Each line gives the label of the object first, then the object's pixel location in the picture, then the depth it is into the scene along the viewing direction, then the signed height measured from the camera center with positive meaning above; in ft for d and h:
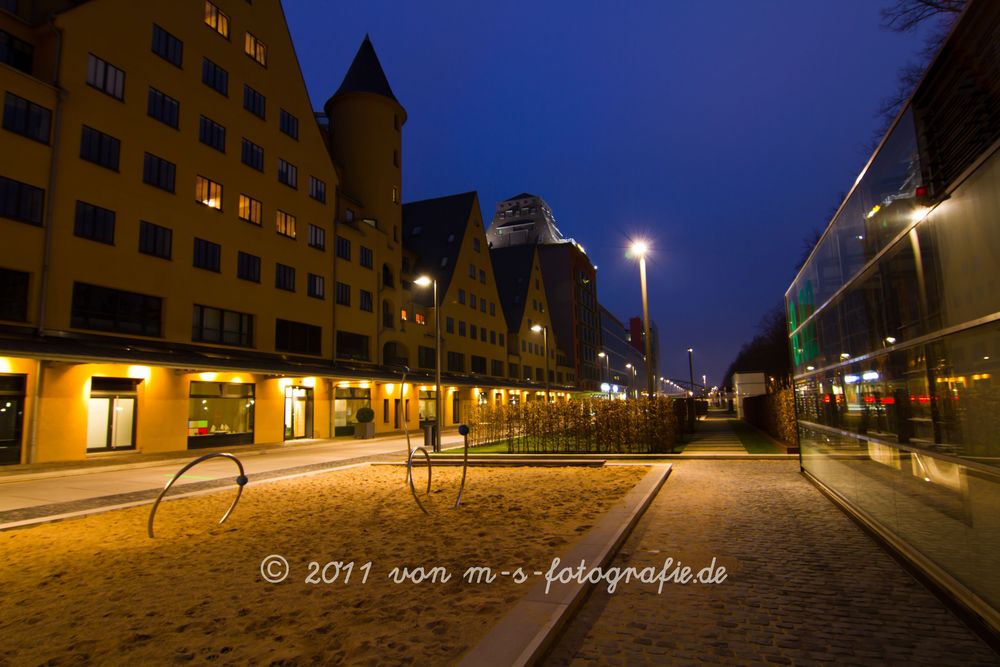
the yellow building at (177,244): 62.28 +24.71
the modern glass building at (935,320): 13.66 +2.31
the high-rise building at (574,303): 291.99 +54.50
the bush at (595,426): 62.23 -2.53
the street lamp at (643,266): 69.00 +17.66
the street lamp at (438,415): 71.16 -0.77
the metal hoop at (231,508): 25.93 -3.72
